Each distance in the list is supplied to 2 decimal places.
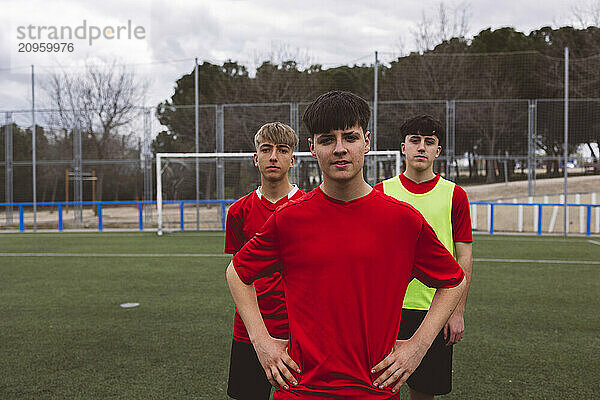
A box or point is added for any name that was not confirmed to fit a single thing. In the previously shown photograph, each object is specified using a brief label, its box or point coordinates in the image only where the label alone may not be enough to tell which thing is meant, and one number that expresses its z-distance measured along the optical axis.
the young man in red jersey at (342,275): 1.89
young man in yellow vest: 3.29
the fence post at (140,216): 19.30
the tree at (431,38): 24.74
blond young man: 3.17
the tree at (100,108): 21.67
